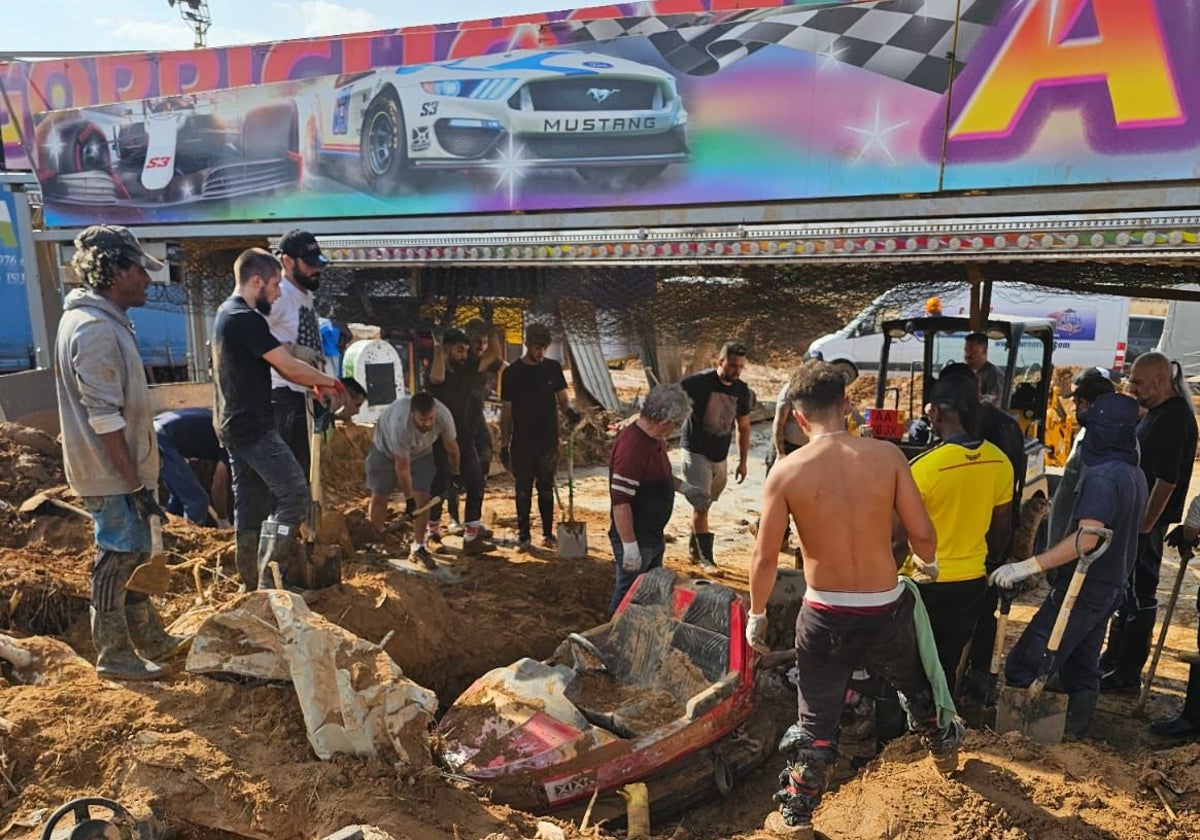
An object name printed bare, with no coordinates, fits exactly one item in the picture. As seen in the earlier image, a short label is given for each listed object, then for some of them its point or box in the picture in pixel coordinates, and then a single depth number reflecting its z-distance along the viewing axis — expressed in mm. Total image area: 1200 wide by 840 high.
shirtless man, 2912
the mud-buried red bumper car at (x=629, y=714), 3350
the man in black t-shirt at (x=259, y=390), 3945
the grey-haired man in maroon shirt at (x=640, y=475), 4680
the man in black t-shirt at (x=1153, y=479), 4711
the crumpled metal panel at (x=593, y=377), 13766
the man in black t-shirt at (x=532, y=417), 7082
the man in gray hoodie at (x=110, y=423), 3342
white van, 14750
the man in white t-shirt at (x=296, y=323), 4539
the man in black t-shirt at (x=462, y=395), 7082
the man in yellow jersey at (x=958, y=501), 3814
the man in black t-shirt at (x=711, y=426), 6785
